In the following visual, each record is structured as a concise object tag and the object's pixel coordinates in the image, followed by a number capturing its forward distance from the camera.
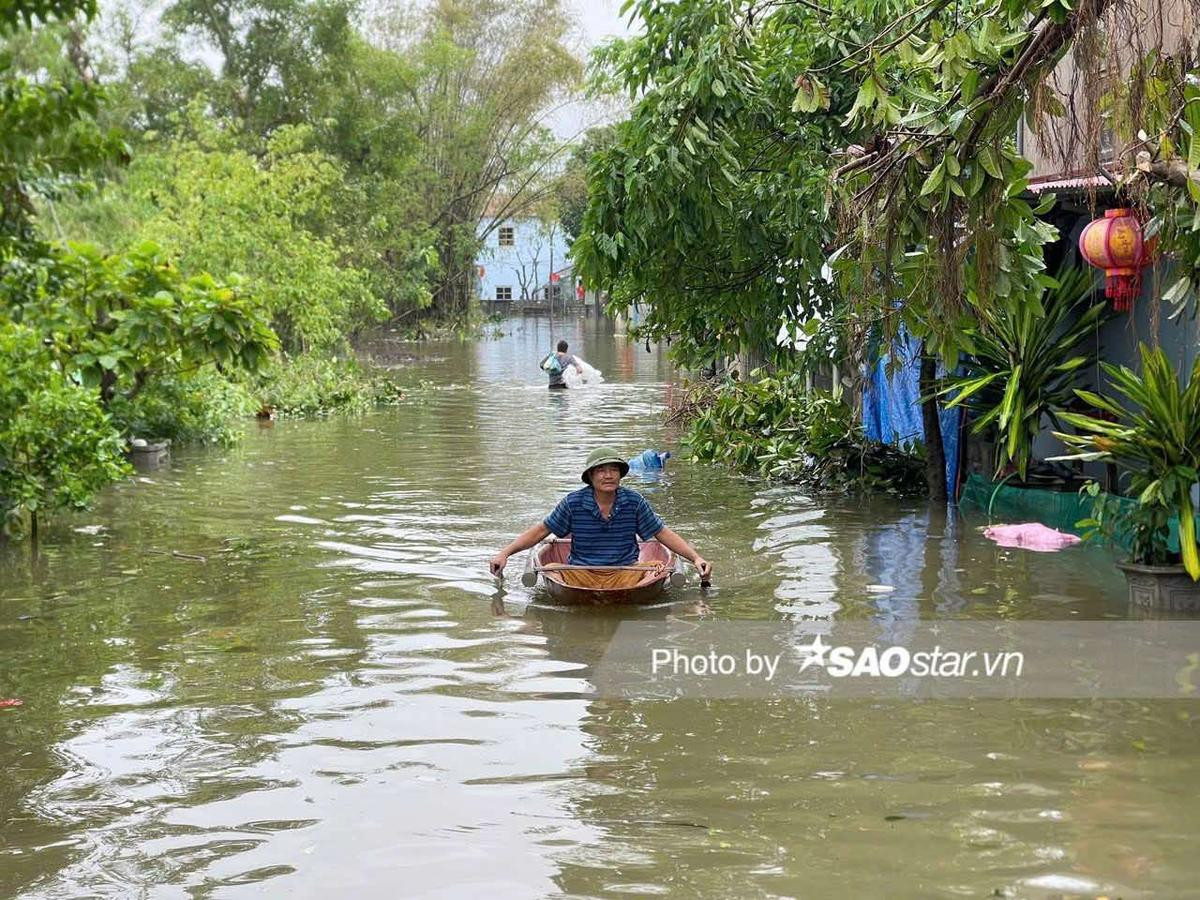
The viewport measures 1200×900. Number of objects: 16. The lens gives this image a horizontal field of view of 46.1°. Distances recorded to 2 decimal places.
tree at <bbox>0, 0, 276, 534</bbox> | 5.33
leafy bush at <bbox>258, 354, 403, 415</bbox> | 27.98
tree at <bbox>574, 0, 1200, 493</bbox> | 7.00
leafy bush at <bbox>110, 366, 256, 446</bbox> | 20.03
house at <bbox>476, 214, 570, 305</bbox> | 93.88
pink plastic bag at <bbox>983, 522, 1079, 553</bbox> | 12.67
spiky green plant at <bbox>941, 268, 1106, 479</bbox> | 13.15
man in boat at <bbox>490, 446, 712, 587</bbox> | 11.31
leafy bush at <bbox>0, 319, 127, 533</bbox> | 12.65
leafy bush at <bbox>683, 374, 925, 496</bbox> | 16.28
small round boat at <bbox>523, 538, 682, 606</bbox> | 10.75
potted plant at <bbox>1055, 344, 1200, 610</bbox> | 9.59
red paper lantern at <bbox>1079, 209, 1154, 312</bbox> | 11.22
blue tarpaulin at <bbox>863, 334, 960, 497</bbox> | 15.27
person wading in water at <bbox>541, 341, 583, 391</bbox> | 33.84
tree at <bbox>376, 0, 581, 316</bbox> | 58.69
